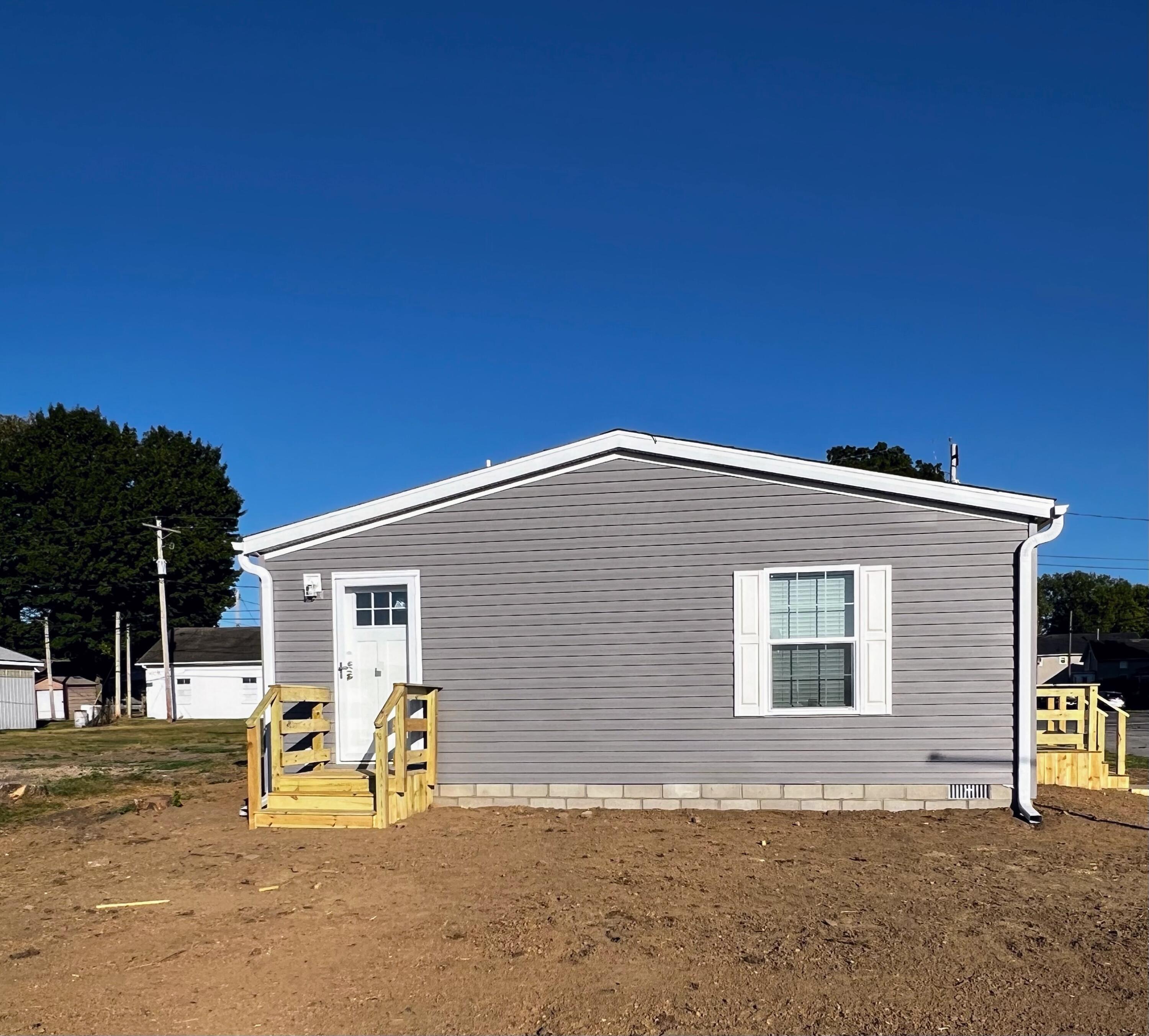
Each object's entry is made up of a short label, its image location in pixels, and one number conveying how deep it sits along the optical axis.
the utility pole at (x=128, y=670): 36.53
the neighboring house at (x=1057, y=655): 35.97
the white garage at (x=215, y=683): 35.28
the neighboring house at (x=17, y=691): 29.30
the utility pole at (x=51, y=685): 38.28
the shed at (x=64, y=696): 38.31
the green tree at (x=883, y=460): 29.86
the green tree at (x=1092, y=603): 82.06
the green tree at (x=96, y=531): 38.78
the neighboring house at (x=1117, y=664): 50.06
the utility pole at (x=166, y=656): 32.25
